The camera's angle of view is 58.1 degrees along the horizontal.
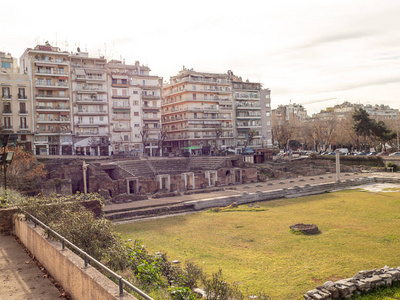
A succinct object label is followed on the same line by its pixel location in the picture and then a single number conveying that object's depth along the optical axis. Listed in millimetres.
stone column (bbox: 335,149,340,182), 47106
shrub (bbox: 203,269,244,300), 10586
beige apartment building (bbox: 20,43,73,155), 61688
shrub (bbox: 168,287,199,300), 9688
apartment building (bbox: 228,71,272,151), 85438
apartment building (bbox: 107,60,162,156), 69750
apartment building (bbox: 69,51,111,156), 65375
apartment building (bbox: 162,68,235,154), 76938
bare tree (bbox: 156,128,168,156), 73025
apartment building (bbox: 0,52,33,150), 57562
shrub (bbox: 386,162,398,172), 59981
